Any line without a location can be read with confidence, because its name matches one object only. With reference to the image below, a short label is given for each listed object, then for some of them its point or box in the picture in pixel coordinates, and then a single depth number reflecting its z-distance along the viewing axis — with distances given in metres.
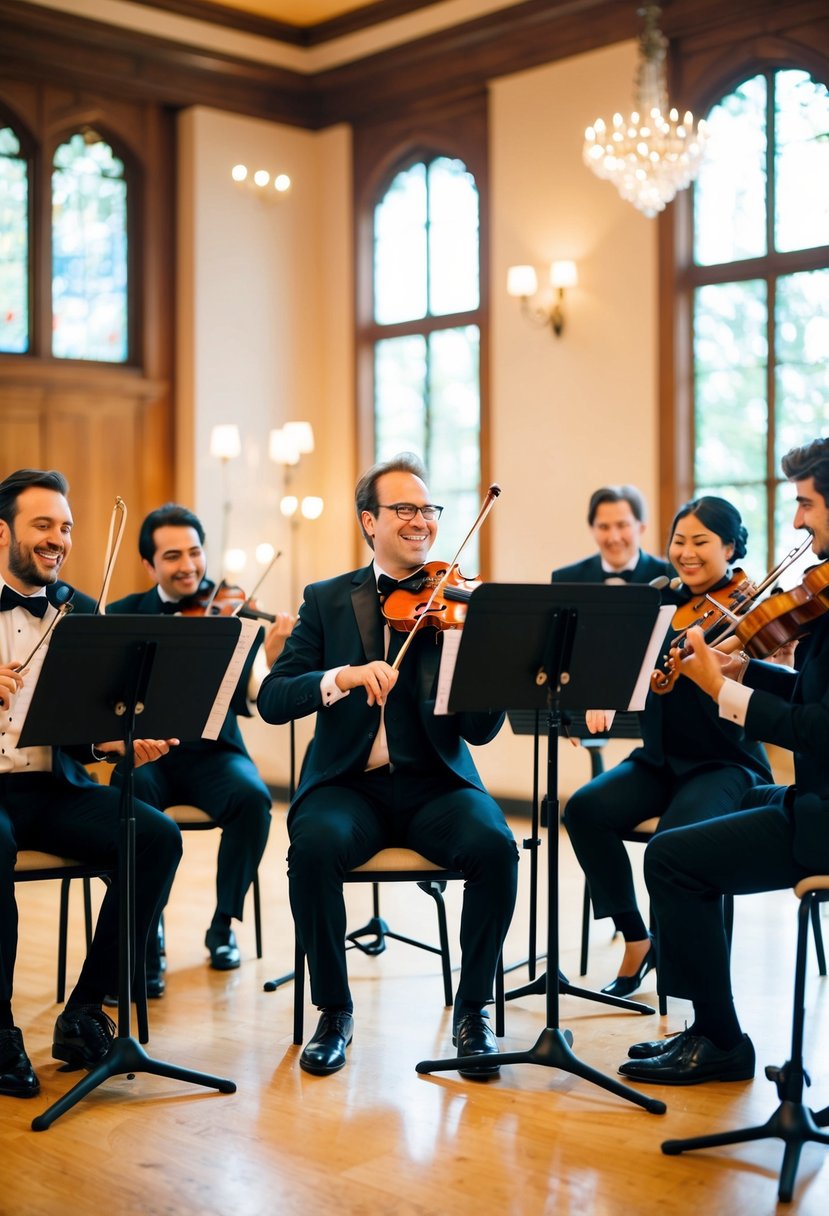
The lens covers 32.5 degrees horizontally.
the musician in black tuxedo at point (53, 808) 3.26
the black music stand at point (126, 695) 2.84
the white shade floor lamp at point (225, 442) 7.45
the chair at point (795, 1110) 2.60
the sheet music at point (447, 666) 2.84
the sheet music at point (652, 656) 2.92
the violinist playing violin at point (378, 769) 3.24
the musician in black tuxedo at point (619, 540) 5.03
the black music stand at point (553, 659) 2.86
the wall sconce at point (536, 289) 6.72
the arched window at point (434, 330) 7.47
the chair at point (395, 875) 3.27
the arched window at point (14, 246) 7.09
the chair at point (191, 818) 3.98
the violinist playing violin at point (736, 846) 2.87
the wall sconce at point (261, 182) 7.34
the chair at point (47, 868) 3.22
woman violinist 3.67
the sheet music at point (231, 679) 3.07
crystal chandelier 5.60
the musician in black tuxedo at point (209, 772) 4.04
